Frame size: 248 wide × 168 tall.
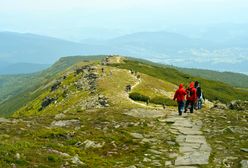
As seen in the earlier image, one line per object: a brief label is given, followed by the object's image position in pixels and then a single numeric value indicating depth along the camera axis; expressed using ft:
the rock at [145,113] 104.77
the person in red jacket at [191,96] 117.80
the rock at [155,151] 62.56
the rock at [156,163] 55.52
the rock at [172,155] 60.95
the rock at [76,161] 51.27
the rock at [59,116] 94.22
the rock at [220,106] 125.18
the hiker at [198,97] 136.60
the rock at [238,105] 123.07
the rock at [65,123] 84.84
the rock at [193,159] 56.55
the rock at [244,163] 55.43
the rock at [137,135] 73.43
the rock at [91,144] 64.13
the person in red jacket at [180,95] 113.29
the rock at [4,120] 82.38
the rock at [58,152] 54.54
